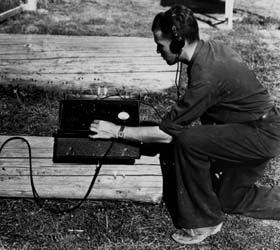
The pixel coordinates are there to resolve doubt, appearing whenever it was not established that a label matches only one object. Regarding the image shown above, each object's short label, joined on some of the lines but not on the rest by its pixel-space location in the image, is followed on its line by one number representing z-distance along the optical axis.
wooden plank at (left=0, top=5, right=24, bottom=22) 8.04
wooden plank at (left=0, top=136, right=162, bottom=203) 3.66
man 3.02
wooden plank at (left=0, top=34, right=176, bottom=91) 5.49
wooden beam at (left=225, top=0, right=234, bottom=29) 8.27
